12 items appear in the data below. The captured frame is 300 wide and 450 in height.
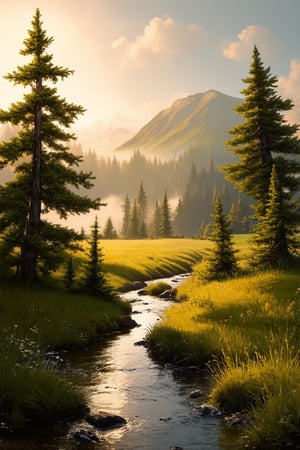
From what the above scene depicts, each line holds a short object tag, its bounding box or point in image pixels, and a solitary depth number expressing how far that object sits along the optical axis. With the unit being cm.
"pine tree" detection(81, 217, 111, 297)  2719
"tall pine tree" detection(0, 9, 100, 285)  2341
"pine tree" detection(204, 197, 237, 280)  3000
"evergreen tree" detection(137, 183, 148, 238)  14032
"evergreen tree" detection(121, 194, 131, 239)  14200
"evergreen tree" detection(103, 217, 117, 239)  12562
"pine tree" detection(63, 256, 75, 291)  2688
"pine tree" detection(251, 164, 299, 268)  2842
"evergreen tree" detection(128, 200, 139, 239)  12744
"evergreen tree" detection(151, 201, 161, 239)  13736
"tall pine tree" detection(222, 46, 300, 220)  3225
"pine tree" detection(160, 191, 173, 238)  12925
